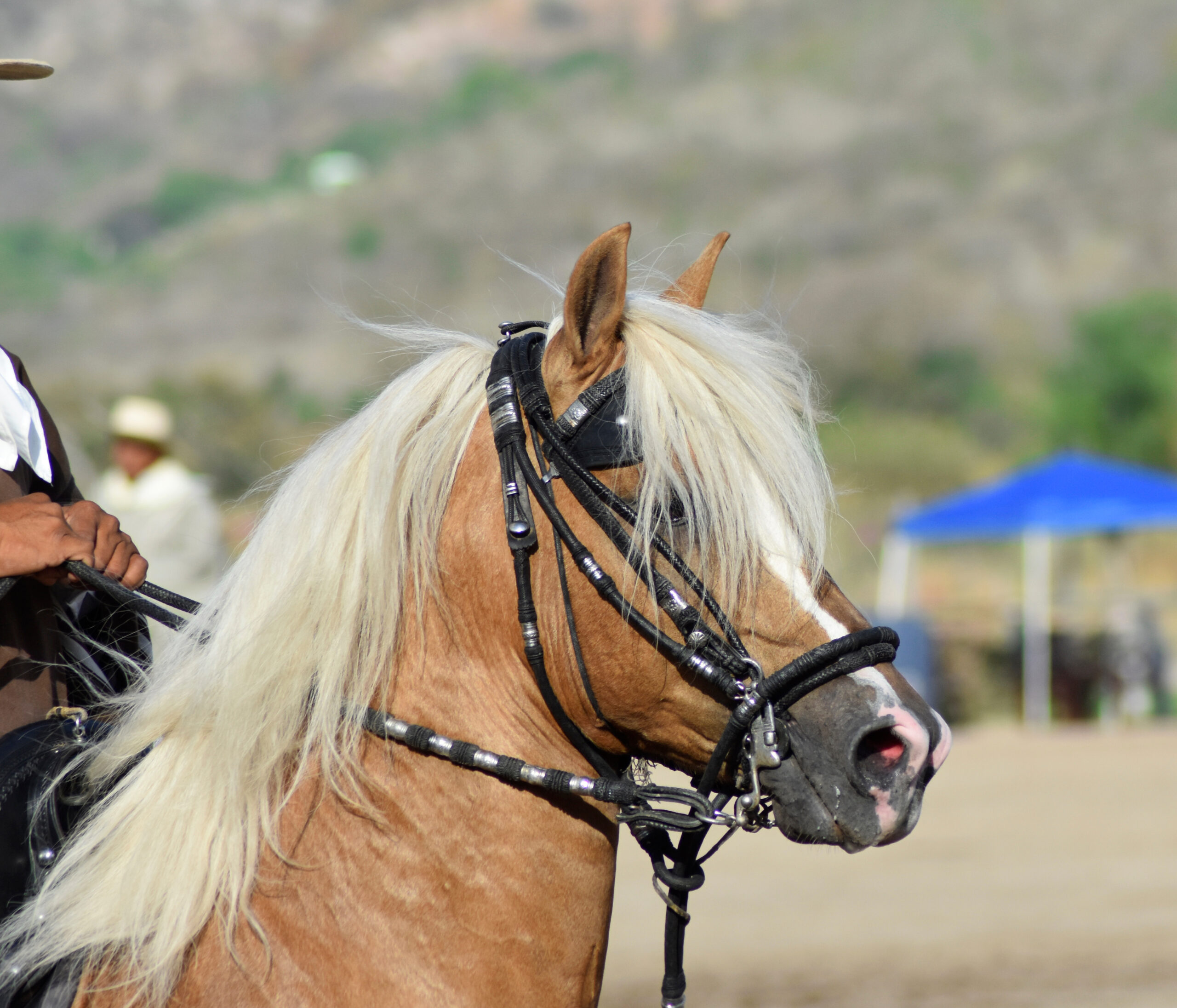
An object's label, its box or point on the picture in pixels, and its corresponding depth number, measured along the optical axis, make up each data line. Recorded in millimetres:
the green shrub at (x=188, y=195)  180250
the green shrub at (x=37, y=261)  138000
